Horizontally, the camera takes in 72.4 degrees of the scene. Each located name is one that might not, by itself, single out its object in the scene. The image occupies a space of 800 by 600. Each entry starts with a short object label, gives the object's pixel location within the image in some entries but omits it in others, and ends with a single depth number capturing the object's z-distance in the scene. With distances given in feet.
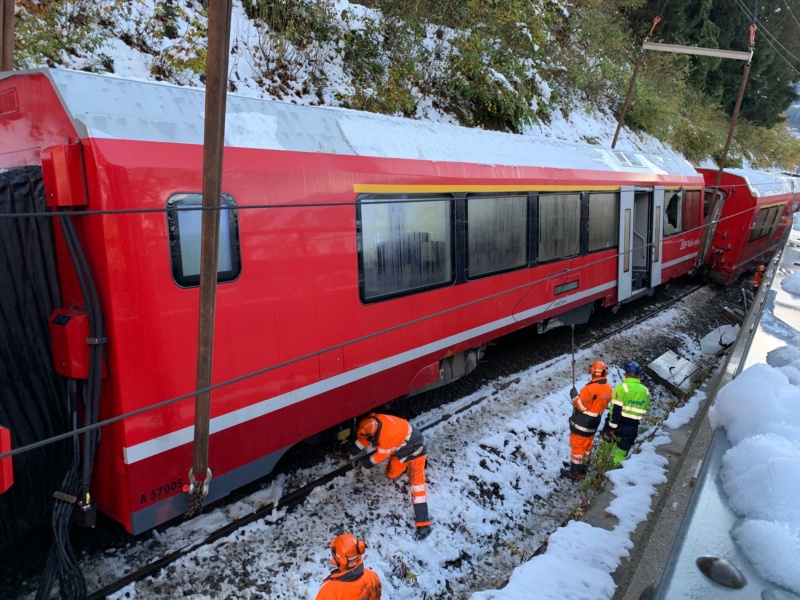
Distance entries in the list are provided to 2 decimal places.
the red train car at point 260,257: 10.67
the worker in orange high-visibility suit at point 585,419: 18.70
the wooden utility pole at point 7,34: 15.16
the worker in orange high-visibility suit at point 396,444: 15.49
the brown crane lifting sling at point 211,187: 9.65
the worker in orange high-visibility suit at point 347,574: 10.57
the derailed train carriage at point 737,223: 45.01
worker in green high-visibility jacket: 19.12
